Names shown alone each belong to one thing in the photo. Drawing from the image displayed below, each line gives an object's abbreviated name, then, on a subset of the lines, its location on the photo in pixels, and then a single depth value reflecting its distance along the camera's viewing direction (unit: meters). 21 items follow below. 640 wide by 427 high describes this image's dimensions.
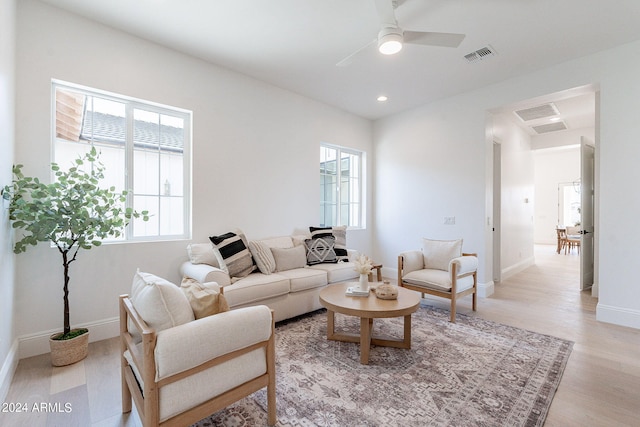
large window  2.74
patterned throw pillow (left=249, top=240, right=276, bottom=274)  3.27
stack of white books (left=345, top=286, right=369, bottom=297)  2.64
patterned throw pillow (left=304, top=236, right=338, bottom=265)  3.78
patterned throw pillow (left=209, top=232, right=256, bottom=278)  3.00
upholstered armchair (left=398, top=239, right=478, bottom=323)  3.25
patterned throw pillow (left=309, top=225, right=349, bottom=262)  4.03
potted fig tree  2.16
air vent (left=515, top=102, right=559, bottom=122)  4.64
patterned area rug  1.68
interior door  4.45
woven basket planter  2.24
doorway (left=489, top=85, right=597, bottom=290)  4.60
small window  5.05
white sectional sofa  2.75
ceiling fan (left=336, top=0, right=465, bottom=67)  2.25
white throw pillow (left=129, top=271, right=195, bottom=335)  1.37
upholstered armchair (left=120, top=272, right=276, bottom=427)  1.23
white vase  2.70
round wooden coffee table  2.28
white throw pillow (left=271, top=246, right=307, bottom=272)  3.45
